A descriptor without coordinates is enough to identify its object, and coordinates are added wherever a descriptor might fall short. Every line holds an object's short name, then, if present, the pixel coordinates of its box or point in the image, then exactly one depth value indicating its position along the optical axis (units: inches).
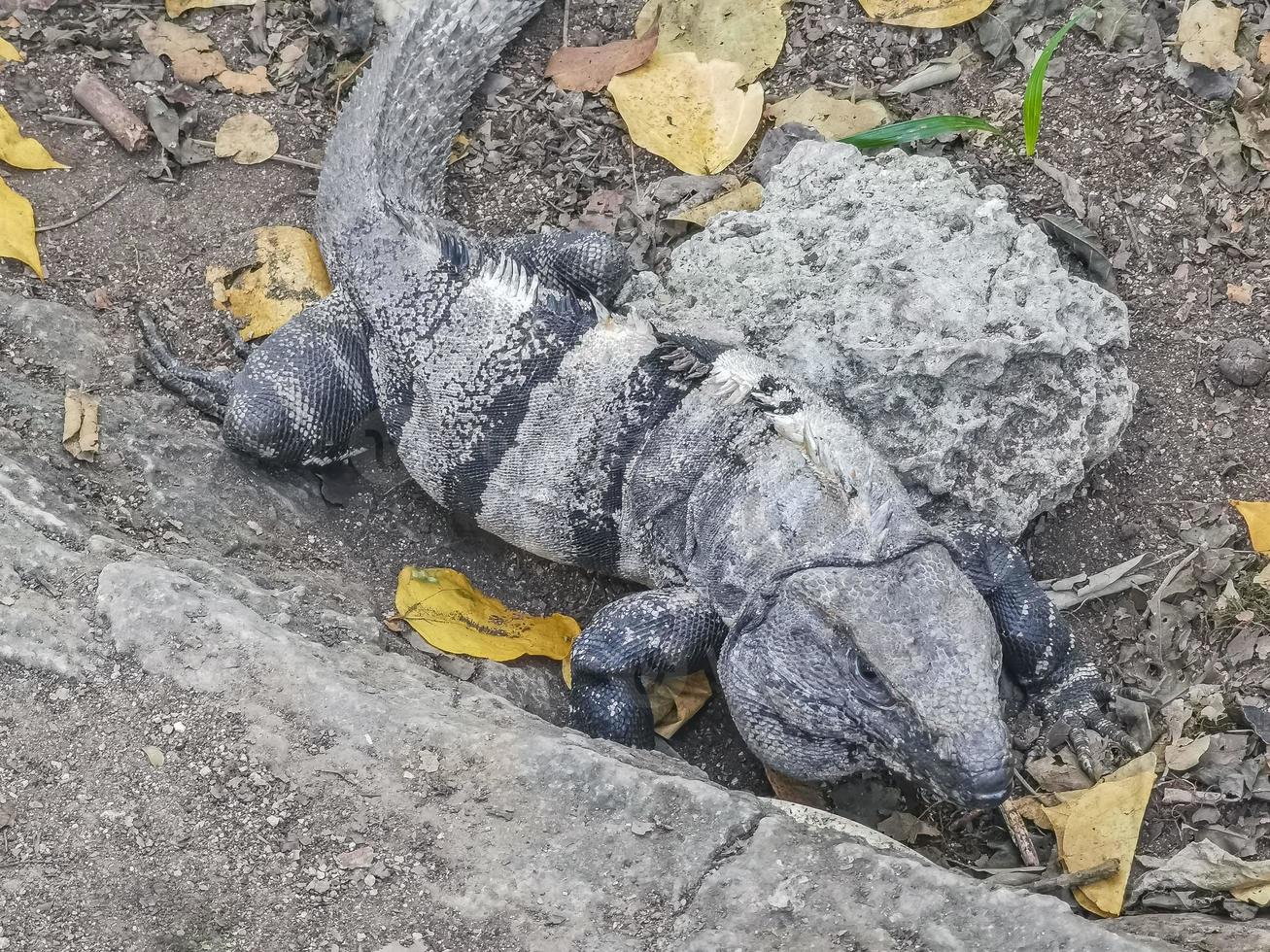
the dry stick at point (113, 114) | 232.8
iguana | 147.9
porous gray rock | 176.2
